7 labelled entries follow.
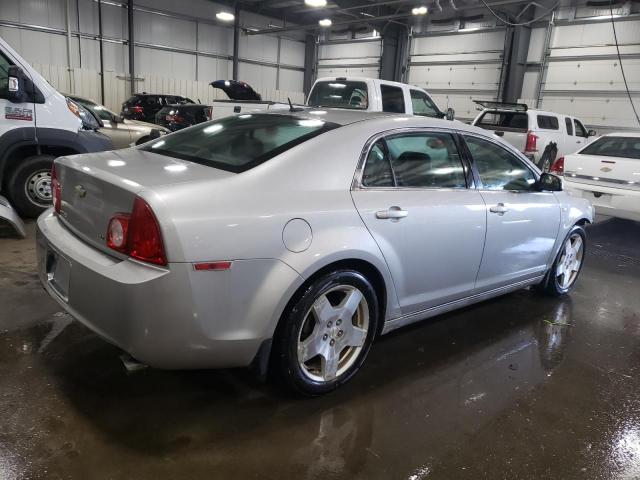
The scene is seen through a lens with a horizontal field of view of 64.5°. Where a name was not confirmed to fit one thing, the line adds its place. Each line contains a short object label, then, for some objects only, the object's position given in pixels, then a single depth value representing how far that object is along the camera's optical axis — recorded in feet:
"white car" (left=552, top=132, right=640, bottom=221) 21.61
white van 17.19
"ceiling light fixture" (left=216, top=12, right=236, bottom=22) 60.64
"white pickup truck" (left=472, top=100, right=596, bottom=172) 37.45
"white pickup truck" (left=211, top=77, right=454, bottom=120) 28.40
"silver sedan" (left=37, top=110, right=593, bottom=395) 6.97
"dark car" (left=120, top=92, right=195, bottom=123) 49.29
